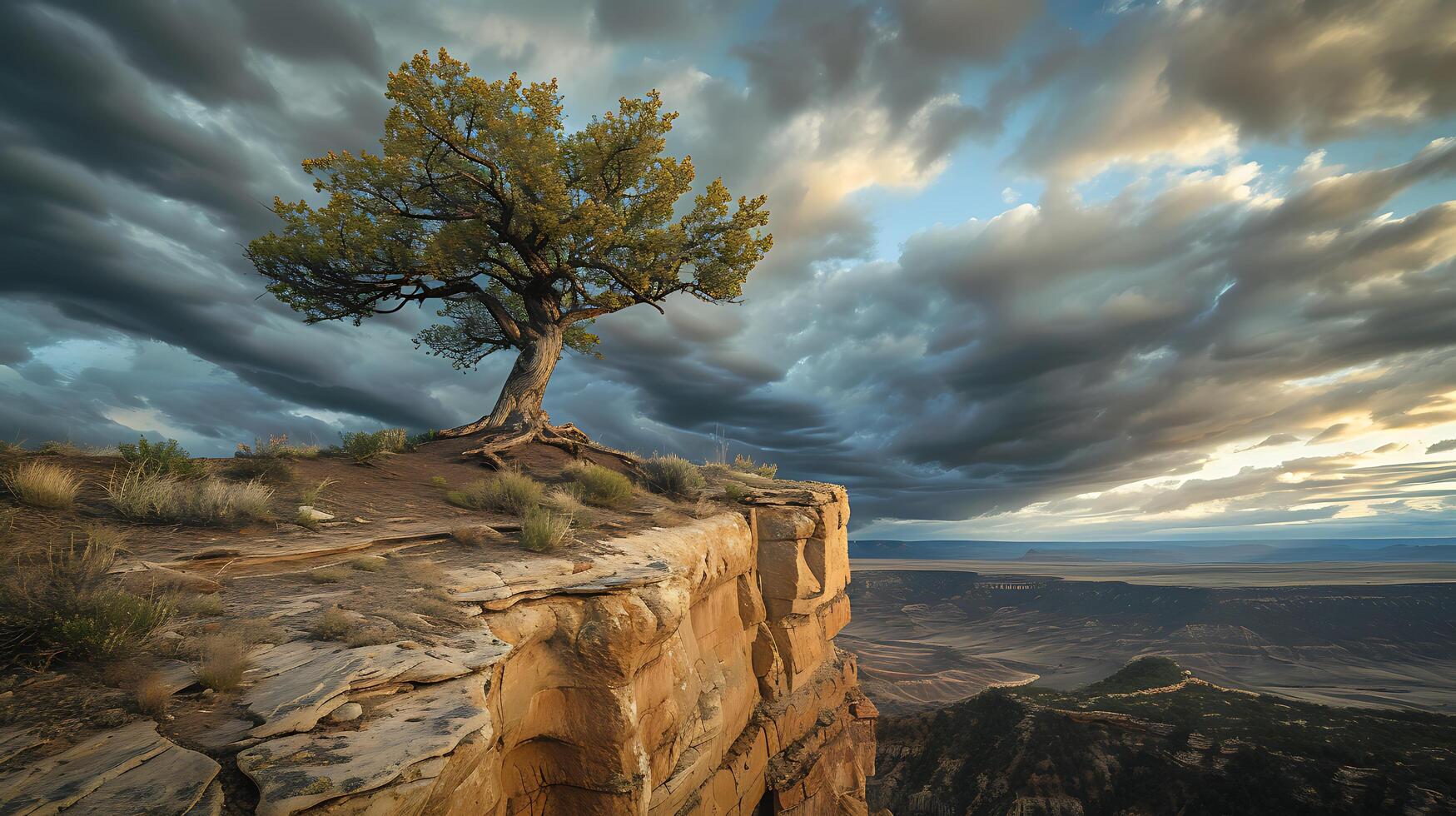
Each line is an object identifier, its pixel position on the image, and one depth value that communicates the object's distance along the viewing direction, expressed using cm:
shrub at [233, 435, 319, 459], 899
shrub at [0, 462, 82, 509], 562
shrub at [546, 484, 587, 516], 865
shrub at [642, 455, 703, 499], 1266
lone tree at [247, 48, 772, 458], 1290
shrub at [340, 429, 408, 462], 1083
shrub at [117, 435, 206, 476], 749
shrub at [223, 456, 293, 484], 835
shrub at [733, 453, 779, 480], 1755
